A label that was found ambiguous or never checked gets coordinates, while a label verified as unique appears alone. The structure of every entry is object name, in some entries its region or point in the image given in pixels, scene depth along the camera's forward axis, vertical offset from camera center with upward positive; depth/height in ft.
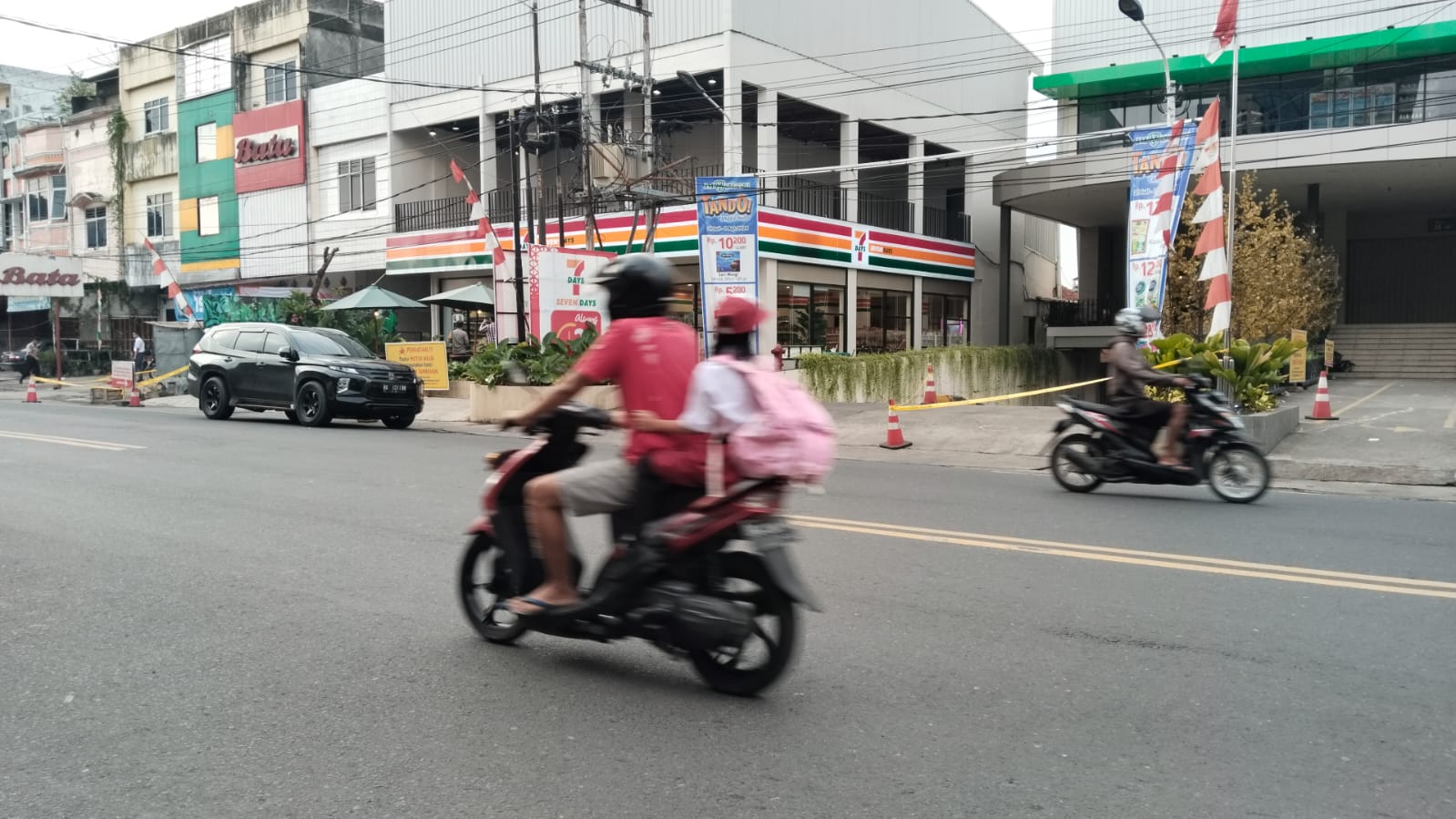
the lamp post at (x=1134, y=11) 73.26 +24.00
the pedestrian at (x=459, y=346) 85.81 +0.94
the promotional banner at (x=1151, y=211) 55.26 +7.86
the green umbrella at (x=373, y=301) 81.82 +4.57
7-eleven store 91.20 +8.30
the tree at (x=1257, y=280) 72.69 +5.12
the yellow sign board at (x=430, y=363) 75.56 -0.33
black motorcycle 31.19 -3.09
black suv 54.65 -1.00
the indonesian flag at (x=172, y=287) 93.35 +6.49
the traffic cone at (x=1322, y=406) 51.88 -2.77
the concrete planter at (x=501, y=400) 60.85 -2.54
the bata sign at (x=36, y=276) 110.42 +9.03
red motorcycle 13.03 -2.90
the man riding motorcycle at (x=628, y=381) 13.38 -0.32
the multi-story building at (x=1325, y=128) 89.71 +21.11
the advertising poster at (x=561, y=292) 67.36 +4.29
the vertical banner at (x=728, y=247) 59.52 +6.24
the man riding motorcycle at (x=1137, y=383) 31.89 -0.94
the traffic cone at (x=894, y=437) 48.96 -3.89
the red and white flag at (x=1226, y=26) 55.52 +17.46
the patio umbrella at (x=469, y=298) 86.94 +5.02
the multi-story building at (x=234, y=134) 118.62 +27.30
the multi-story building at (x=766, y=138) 89.04 +21.69
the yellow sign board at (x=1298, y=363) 71.77 -0.85
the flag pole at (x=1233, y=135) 57.72 +12.61
